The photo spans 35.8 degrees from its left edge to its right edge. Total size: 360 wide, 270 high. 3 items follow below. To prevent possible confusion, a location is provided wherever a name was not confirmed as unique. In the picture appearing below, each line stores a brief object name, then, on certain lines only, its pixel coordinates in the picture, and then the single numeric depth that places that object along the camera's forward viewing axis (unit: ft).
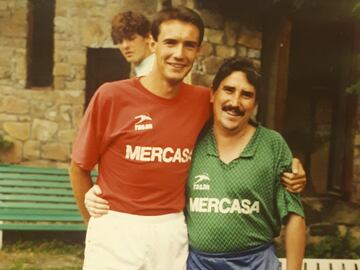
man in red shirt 5.63
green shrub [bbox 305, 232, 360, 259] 11.98
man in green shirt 5.62
